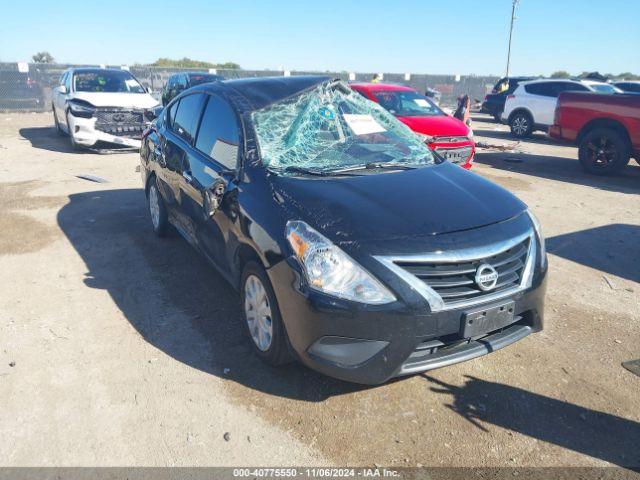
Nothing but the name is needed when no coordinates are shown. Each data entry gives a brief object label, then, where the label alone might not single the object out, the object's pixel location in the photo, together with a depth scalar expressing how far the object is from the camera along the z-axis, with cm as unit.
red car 884
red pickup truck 933
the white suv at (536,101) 1445
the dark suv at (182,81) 1595
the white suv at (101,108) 1044
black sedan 264
